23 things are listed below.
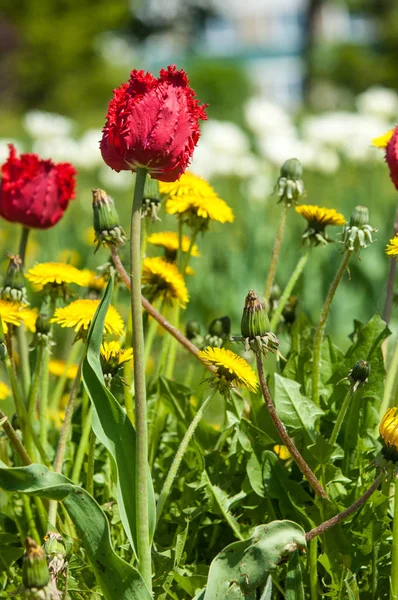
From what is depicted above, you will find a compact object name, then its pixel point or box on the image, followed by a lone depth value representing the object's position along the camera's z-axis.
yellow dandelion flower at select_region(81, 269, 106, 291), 1.63
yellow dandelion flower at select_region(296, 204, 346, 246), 1.58
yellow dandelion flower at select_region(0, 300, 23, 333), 1.52
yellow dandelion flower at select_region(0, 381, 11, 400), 1.60
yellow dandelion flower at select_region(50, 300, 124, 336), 1.49
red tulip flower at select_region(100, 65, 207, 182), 1.38
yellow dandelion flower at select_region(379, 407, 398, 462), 1.40
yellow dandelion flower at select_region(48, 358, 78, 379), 1.76
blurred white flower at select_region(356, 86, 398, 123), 4.85
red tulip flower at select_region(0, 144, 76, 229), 1.61
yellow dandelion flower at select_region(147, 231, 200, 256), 1.65
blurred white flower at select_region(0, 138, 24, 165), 3.71
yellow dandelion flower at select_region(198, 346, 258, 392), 1.45
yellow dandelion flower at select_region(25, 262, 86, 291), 1.56
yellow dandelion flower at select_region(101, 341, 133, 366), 1.48
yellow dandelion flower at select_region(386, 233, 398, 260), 1.44
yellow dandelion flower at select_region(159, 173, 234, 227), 1.58
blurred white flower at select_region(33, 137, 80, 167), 4.49
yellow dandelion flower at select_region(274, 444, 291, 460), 1.56
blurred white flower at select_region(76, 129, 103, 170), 4.50
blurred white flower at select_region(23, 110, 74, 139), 4.52
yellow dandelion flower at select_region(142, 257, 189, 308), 1.57
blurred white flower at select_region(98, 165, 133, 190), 5.10
